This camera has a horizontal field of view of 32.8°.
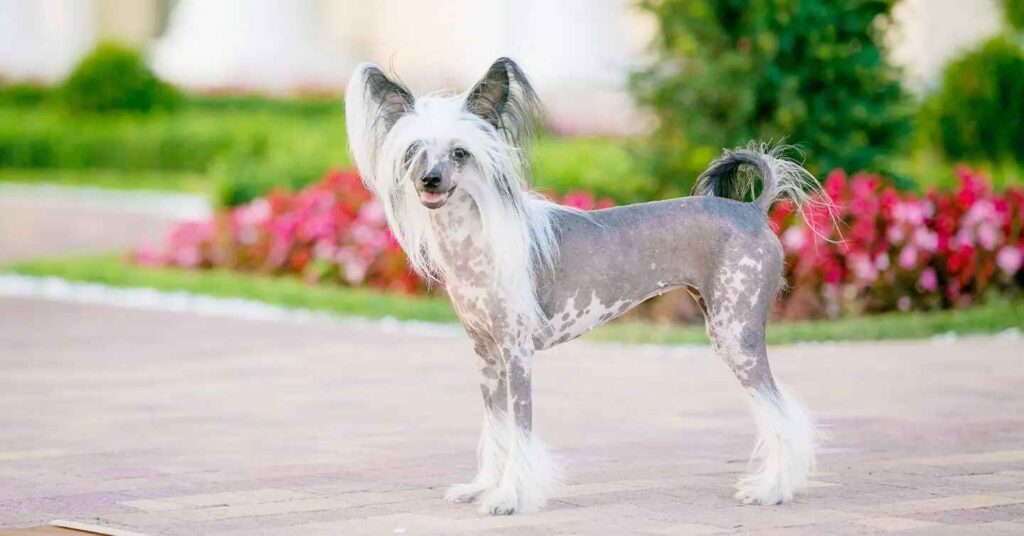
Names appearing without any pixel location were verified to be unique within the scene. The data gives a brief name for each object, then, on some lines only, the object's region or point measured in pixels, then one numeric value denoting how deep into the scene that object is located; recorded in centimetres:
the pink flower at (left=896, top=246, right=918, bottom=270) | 1164
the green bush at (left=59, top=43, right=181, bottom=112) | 2912
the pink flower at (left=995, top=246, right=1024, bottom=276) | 1161
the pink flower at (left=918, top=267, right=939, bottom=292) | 1169
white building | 2684
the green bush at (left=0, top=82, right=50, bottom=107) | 3206
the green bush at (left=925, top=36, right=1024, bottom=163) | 1798
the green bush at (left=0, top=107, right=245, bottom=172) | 2734
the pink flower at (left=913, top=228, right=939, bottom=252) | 1165
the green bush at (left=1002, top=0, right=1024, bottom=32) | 2028
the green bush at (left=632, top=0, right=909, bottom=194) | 1250
